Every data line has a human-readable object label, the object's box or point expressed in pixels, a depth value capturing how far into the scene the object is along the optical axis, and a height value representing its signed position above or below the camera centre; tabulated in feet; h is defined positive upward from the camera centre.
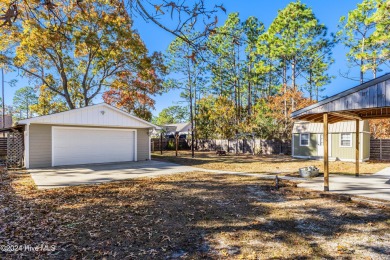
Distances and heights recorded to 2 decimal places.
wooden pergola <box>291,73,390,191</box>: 16.97 +2.25
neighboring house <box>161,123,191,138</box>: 113.79 +1.49
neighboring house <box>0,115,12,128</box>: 112.30 +6.05
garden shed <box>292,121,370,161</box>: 47.26 -2.18
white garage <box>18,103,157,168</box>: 35.99 -0.87
